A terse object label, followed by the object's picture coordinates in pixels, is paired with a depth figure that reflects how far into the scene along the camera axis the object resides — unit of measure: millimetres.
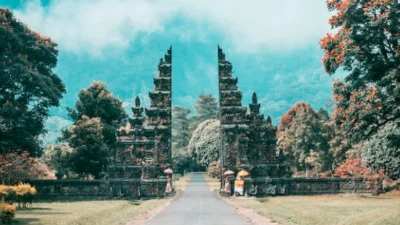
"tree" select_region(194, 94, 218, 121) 136500
